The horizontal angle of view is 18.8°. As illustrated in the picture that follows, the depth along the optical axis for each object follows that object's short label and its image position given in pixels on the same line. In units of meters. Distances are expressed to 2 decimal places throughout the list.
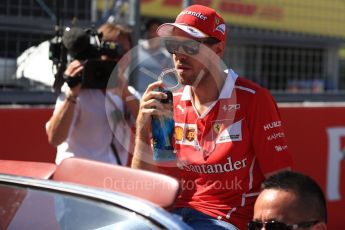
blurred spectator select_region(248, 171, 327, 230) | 3.73
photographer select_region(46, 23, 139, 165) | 6.89
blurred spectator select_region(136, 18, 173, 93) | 7.34
